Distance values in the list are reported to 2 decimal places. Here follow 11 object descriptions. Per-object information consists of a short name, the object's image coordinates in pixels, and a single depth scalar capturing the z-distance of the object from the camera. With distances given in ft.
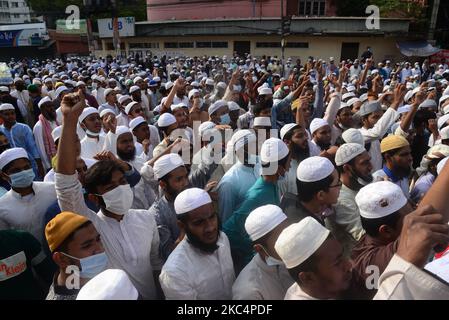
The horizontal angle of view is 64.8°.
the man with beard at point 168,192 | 8.83
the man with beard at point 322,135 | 14.16
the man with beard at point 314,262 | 5.34
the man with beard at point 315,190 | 8.44
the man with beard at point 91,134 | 14.60
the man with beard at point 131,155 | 10.91
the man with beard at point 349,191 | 8.77
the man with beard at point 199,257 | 6.68
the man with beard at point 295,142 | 12.44
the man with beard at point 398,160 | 10.87
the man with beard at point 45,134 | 17.67
